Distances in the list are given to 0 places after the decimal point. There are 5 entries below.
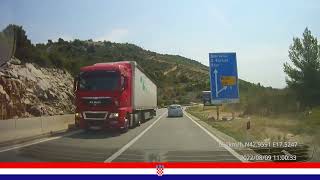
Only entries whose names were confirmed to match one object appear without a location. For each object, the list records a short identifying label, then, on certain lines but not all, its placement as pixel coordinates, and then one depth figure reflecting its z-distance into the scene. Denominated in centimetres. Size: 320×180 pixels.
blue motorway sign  3553
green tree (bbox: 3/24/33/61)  4428
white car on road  5725
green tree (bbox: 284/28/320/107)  5519
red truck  2516
